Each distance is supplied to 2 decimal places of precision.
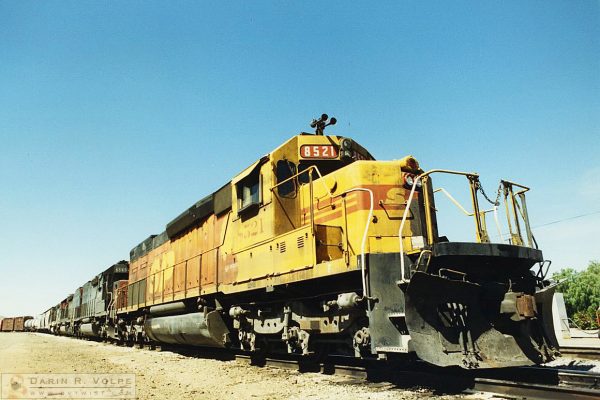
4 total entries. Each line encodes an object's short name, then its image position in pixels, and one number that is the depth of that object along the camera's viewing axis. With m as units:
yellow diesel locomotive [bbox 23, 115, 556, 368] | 5.46
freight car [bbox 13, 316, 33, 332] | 56.59
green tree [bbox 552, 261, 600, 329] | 46.72
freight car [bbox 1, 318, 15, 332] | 58.31
